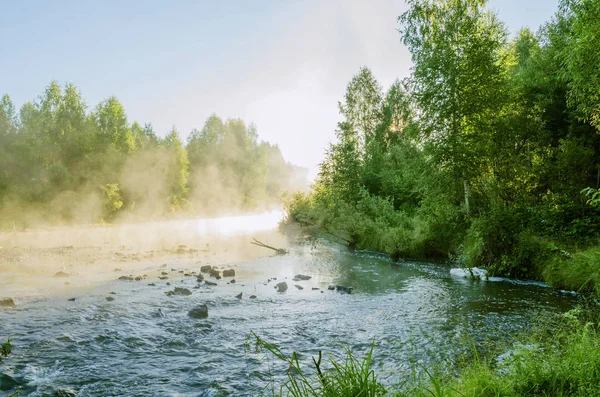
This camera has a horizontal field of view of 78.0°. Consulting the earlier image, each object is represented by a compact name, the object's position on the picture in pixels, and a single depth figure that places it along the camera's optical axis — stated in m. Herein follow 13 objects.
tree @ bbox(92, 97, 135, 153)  48.06
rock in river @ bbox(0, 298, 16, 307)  9.08
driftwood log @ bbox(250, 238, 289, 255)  22.10
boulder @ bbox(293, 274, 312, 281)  13.98
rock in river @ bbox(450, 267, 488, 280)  13.27
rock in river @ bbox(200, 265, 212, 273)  14.95
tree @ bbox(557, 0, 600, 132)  11.54
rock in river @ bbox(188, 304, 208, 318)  8.72
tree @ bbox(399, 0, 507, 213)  15.76
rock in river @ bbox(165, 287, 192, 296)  10.88
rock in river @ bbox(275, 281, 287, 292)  11.90
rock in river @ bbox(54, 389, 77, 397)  4.93
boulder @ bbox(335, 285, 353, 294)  11.78
